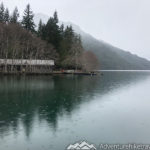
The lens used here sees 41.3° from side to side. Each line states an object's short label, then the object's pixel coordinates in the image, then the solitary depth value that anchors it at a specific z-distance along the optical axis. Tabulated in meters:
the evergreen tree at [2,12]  72.46
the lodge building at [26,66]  55.94
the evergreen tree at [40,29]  72.64
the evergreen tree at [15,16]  71.99
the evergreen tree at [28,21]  71.19
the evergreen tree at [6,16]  73.58
